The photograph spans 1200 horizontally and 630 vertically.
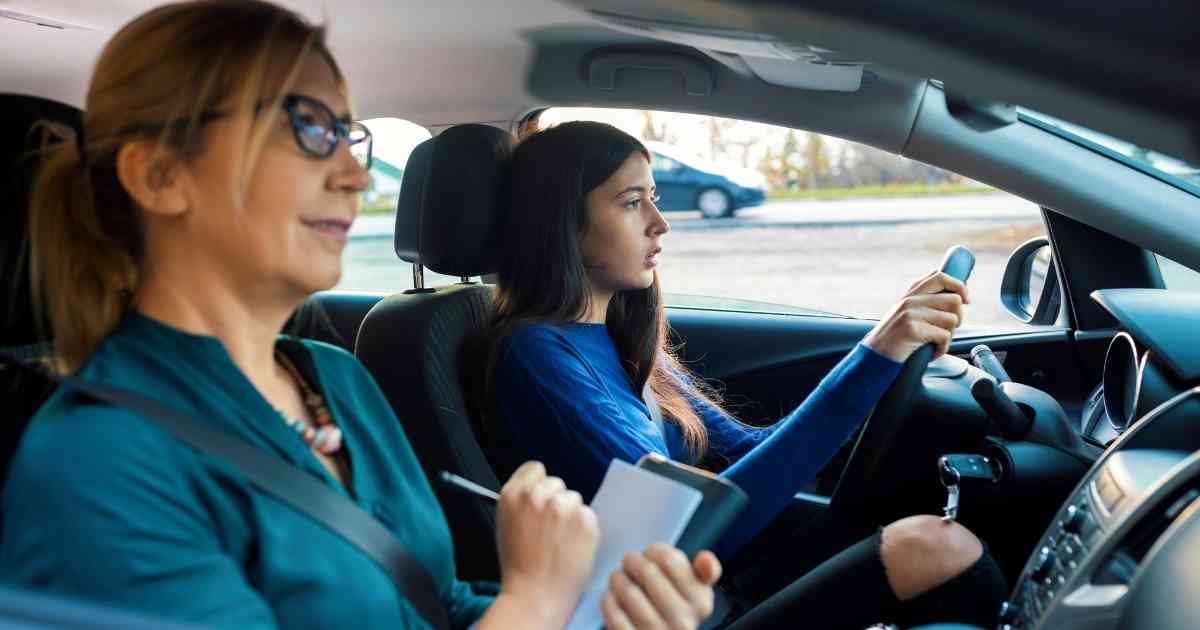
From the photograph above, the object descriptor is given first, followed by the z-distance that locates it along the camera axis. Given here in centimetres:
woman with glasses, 101
